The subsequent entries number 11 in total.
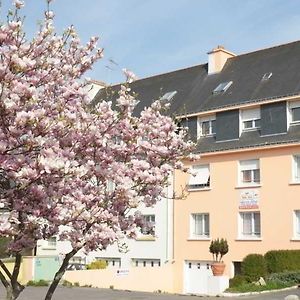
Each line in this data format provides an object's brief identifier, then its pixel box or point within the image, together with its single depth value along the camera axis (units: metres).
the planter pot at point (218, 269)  25.06
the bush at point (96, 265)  31.66
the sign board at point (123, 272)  29.08
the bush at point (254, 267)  26.84
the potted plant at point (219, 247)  27.55
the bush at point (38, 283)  27.88
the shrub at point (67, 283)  27.77
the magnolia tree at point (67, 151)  6.07
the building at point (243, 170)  28.59
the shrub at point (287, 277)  23.44
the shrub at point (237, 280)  26.25
